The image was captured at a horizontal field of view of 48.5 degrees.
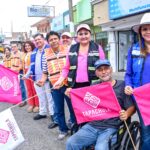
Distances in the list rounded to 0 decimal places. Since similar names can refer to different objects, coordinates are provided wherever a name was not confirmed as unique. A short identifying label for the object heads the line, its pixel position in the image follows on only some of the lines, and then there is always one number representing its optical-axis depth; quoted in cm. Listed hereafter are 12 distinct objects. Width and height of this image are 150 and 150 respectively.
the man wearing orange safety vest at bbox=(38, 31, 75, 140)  268
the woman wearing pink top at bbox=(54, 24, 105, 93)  219
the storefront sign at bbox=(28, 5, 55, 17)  1512
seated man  182
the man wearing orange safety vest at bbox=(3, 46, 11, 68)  460
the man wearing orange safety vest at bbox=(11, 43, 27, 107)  434
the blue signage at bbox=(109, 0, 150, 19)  647
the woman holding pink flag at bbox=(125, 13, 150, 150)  166
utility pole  736
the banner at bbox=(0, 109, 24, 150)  201
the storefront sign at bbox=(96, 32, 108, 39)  912
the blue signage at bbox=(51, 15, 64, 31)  1254
